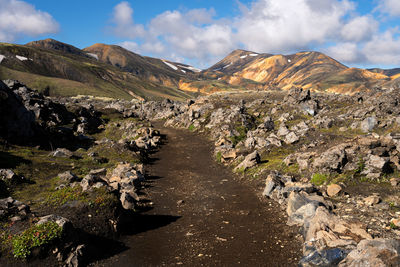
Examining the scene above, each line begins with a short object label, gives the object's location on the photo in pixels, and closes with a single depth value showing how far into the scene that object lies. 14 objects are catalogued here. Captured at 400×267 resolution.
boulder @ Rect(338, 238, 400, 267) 10.39
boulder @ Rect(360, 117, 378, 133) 37.86
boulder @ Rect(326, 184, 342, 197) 21.39
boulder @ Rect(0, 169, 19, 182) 25.16
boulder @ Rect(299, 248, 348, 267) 12.62
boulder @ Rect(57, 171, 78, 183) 26.85
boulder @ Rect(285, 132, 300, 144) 37.33
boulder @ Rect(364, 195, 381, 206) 18.62
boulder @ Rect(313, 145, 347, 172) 24.10
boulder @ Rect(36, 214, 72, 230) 15.78
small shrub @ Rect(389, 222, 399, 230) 15.58
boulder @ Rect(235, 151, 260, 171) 32.59
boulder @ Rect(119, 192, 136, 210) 22.67
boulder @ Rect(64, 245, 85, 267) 15.04
